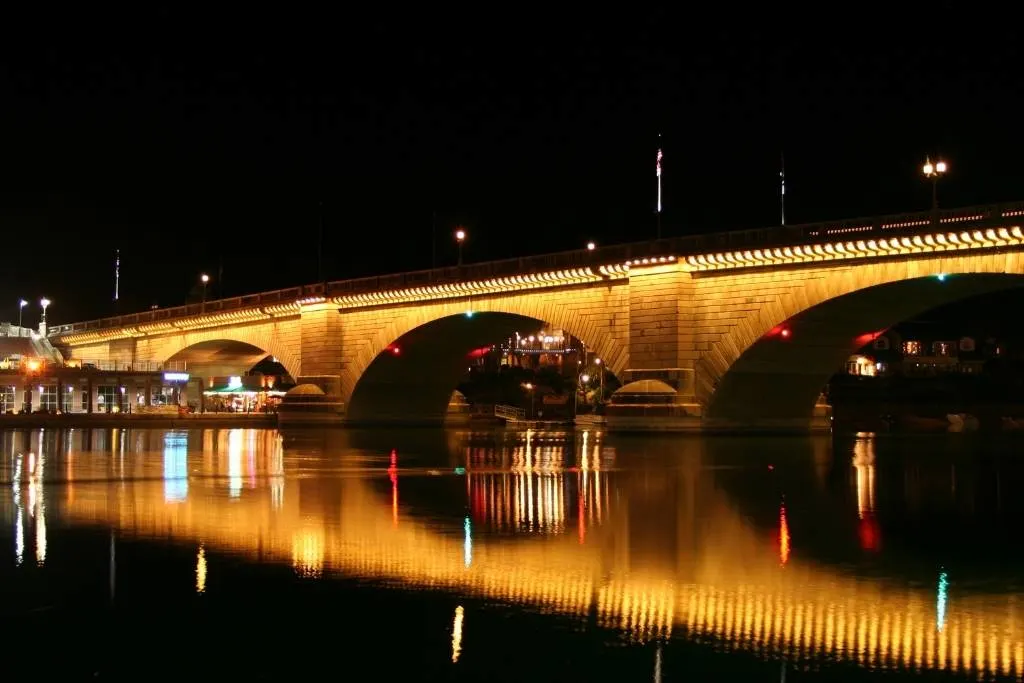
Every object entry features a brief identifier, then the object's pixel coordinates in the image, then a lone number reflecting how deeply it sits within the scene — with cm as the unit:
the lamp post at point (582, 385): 11403
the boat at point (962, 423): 8850
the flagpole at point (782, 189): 5785
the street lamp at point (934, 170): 4702
